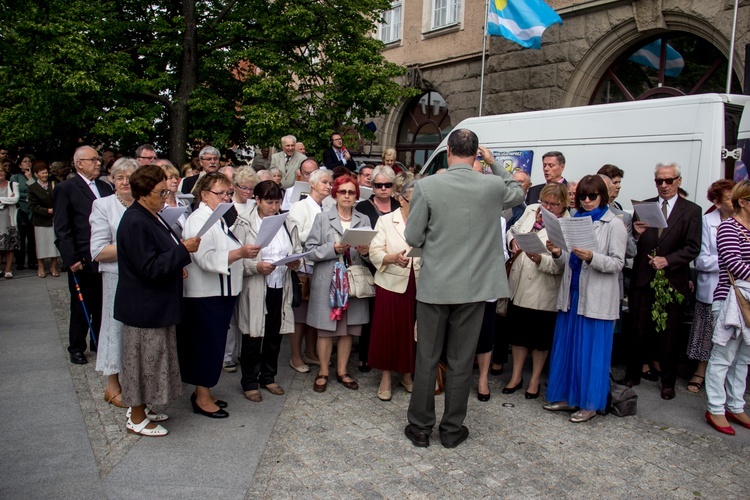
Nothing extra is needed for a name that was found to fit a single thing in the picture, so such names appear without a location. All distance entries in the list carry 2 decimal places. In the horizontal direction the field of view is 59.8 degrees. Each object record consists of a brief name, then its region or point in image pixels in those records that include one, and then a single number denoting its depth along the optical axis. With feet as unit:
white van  22.35
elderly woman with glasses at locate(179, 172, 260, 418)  15.84
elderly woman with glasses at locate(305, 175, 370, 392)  19.08
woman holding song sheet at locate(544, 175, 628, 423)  16.76
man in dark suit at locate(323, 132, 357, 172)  38.37
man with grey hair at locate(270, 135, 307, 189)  34.99
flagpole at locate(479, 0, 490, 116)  44.08
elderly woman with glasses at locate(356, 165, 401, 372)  20.01
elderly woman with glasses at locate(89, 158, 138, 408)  16.38
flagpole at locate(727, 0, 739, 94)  31.91
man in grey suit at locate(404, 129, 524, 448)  14.73
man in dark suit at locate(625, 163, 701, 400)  19.42
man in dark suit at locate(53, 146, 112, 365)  19.65
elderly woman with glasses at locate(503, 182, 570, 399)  18.19
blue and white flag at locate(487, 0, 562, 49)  41.37
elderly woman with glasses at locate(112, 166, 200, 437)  14.20
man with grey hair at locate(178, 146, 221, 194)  24.97
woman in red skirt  18.20
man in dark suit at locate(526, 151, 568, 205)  22.26
